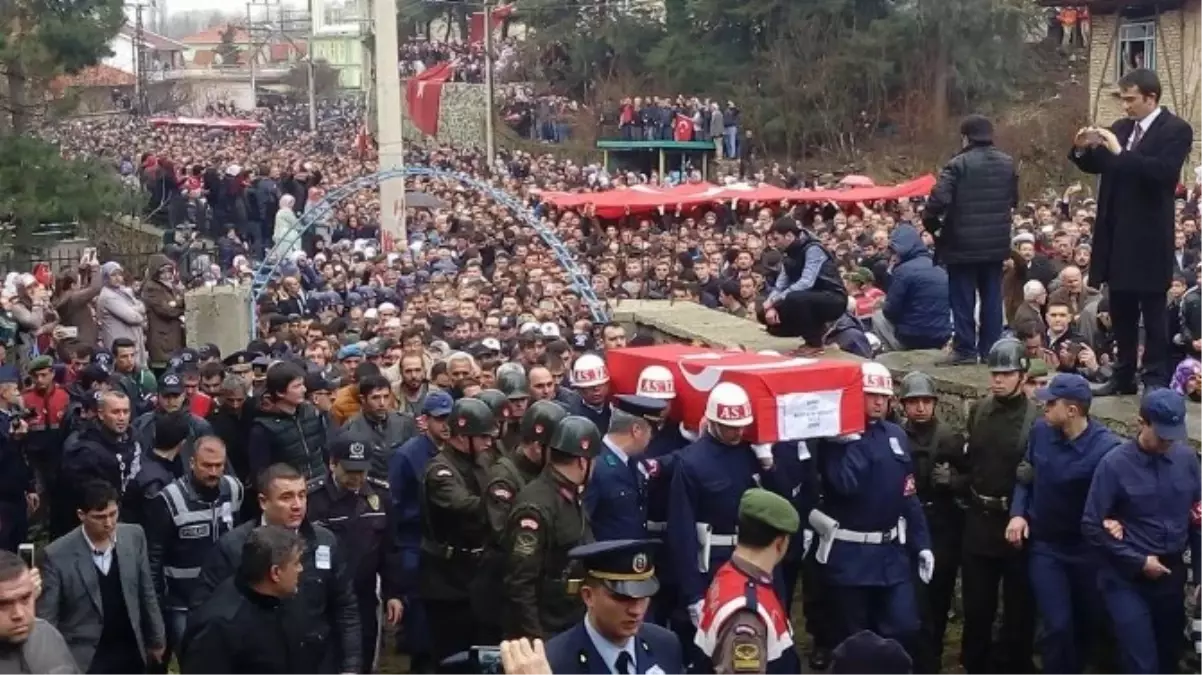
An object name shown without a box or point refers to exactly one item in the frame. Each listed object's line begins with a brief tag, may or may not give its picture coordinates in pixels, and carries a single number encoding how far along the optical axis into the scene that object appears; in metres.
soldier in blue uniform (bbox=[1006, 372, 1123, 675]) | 7.98
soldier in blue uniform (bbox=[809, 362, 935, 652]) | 8.16
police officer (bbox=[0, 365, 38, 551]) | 10.27
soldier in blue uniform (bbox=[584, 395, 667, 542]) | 7.89
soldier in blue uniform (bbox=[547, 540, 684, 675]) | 4.96
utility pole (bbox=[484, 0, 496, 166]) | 44.97
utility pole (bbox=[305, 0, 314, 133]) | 64.12
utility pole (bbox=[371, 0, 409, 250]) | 28.38
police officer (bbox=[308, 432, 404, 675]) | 8.52
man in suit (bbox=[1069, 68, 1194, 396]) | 8.36
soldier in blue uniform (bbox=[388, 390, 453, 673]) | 8.81
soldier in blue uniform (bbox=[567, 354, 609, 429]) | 9.15
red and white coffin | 7.82
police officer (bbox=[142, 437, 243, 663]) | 8.02
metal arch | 18.05
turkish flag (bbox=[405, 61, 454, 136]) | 53.41
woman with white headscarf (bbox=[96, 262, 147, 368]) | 15.41
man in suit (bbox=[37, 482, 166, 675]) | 7.23
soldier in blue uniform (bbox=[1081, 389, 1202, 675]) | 7.53
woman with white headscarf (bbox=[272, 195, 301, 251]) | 25.13
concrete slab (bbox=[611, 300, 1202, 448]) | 8.88
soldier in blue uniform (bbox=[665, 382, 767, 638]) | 7.77
